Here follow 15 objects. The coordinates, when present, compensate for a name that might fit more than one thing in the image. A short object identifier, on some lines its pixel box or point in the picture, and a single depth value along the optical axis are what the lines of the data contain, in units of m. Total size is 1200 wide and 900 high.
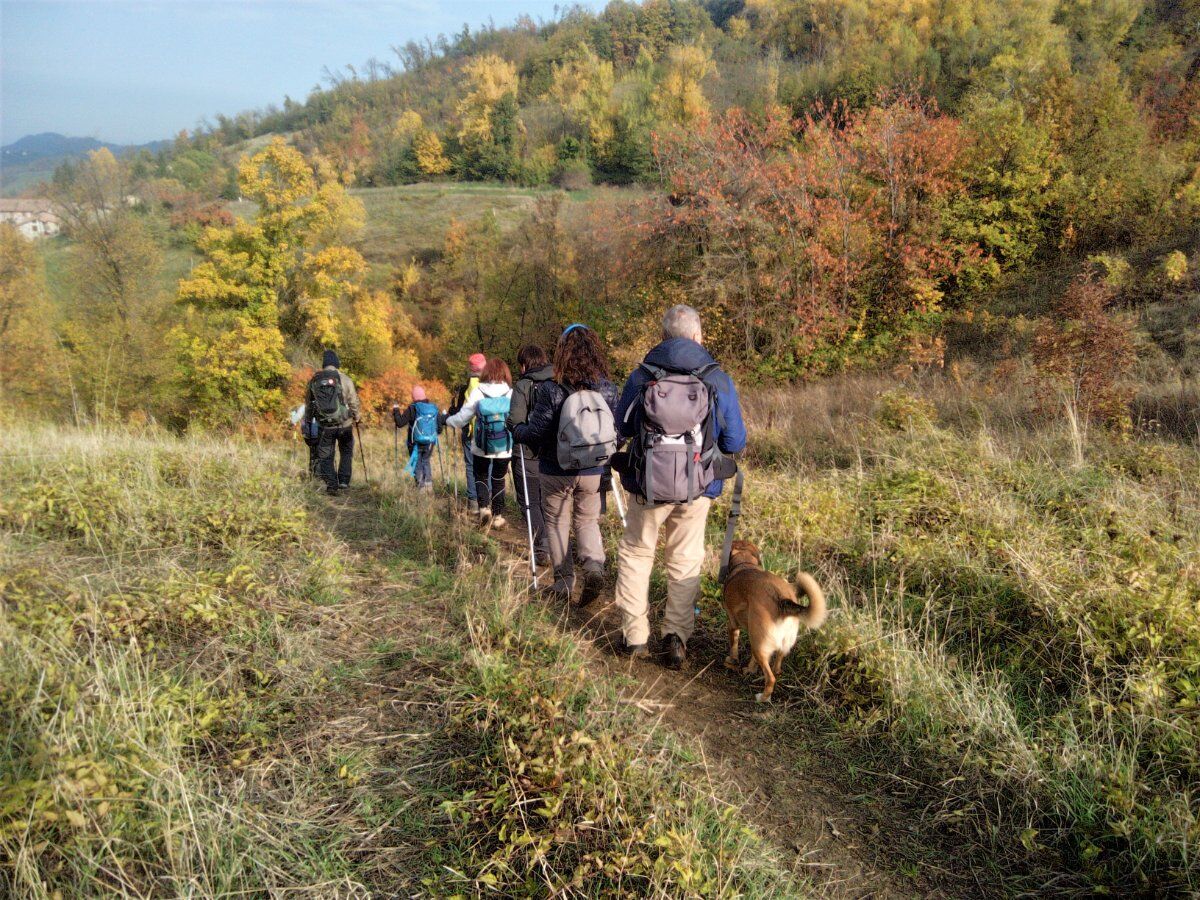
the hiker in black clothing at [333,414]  8.14
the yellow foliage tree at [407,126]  83.88
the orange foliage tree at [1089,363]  8.29
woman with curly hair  4.91
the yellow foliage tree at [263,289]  28.72
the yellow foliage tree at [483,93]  75.36
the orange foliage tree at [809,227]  19.16
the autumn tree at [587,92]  67.25
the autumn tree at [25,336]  25.45
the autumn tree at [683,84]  59.16
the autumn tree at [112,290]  28.70
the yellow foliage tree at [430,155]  79.00
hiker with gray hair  3.94
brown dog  3.59
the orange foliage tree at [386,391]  34.22
